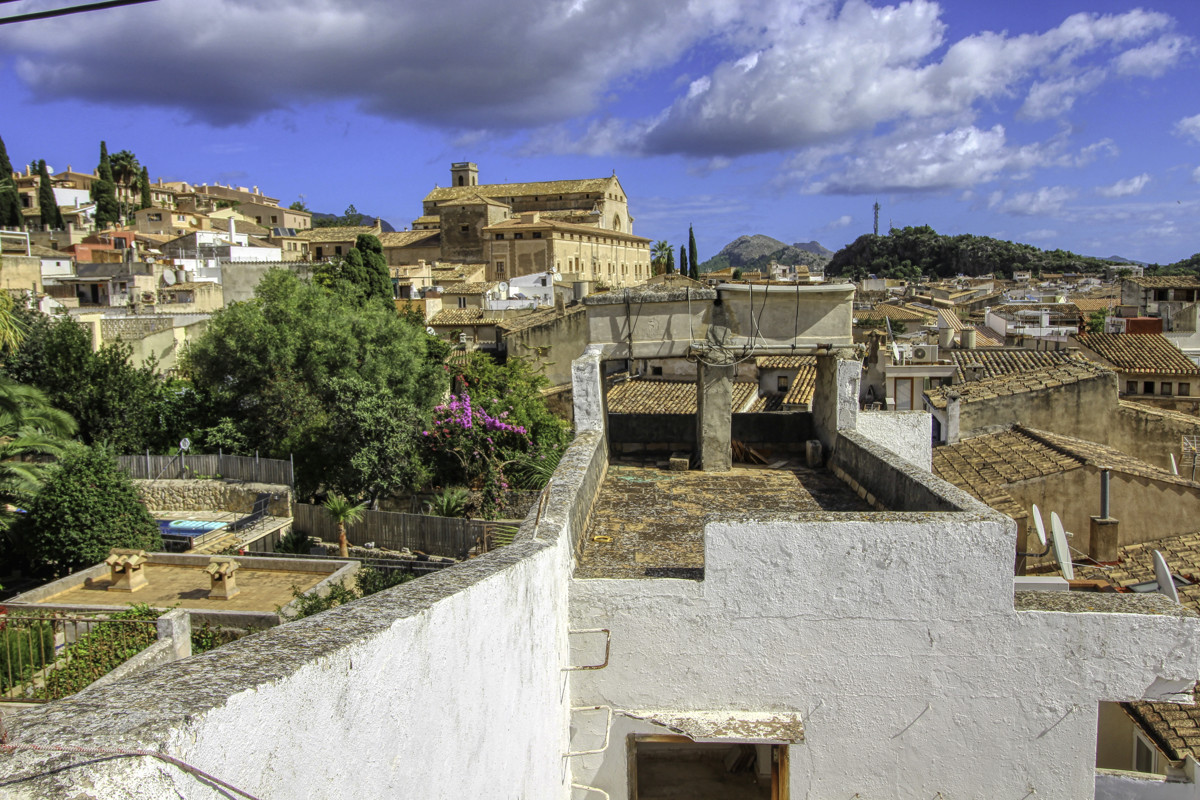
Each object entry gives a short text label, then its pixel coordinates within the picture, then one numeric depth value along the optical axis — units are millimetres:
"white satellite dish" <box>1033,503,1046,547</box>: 8097
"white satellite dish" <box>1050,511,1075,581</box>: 6801
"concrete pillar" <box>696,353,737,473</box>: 7990
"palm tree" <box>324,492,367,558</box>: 18234
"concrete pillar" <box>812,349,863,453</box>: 7969
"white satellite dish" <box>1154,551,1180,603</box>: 6621
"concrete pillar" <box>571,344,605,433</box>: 7480
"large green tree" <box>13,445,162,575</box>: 16844
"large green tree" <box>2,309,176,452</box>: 23797
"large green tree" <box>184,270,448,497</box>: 23375
